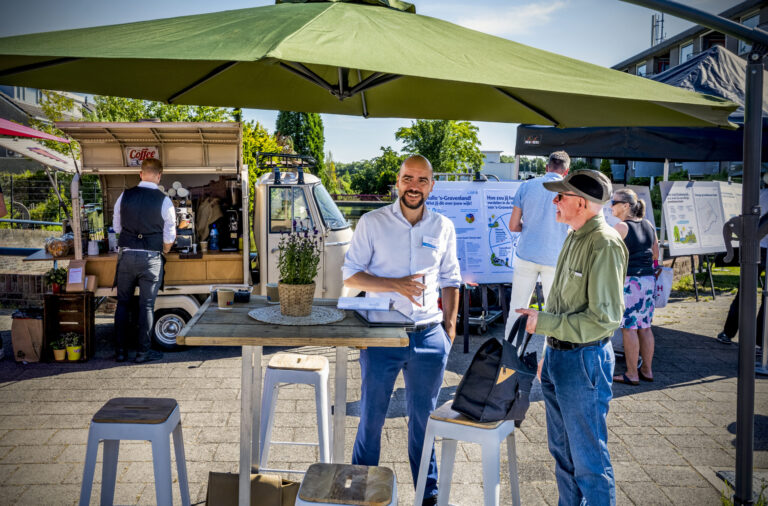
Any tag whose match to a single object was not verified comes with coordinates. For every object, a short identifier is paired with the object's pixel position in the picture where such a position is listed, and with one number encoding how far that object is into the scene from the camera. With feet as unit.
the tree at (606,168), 100.49
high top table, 8.48
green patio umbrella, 6.92
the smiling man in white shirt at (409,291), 10.84
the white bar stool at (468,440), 9.12
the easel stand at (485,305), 22.93
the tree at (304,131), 126.00
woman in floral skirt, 19.80
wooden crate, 21.62
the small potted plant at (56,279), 22.02
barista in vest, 21.35
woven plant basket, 9.81
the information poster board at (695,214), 32.96
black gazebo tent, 23.29
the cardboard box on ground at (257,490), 10.13
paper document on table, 9.75
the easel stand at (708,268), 35.43
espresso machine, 24.68
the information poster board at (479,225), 25.38
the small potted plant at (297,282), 9.79
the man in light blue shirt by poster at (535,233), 19.35
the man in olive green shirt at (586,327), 9.57
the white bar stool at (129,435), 9.32
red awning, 22.82
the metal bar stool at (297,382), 11.25
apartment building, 103.91
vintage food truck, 23.52
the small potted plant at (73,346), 21.42
